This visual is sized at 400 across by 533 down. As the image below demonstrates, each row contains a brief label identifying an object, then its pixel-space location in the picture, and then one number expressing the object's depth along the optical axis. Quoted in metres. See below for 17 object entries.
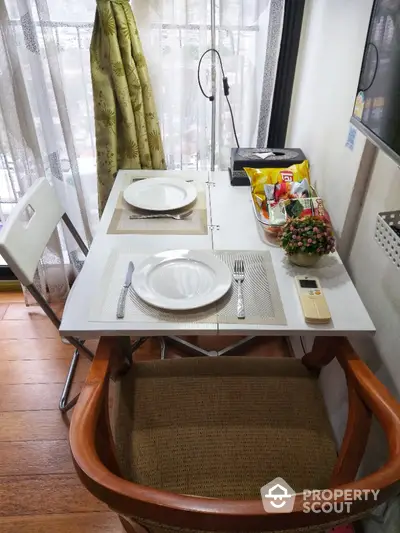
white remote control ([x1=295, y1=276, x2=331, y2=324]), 0.89
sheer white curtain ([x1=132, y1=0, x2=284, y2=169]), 1.47
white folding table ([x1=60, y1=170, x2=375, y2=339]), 0.88
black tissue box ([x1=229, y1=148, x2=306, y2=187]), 1.46
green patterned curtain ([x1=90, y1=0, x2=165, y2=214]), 1.40
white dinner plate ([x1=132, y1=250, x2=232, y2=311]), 0.93
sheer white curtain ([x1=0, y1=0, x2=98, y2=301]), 1.47
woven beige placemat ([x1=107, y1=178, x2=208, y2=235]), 1.22
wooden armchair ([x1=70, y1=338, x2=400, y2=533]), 0.55
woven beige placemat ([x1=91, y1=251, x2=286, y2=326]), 0.90
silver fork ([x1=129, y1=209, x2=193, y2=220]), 1.28
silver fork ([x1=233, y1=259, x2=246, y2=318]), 0.92
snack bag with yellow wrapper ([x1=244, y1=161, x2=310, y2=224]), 1.25
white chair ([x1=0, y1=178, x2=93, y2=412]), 1.11
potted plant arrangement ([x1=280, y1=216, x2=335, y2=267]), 1.00
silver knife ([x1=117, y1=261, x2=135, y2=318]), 0.91
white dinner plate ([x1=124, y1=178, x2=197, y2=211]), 1.32
